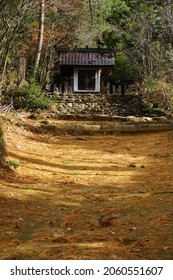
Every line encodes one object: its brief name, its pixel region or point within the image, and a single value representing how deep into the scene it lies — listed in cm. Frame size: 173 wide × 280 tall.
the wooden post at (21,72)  1847
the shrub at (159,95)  1886
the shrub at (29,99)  1825
